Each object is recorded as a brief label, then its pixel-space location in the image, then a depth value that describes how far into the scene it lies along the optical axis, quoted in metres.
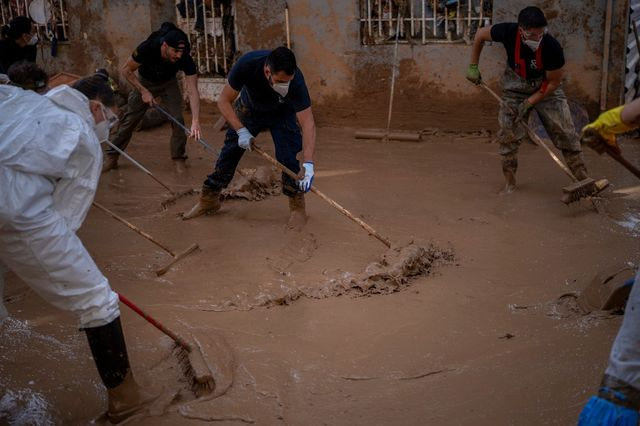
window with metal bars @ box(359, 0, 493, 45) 8.54
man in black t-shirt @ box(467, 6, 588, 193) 5.98
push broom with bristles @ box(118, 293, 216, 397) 3.63
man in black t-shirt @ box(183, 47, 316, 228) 5.43
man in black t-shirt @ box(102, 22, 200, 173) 7.06
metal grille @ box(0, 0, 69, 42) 10.65
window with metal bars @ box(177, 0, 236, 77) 9.71
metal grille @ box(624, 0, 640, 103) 7.87
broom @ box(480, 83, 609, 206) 5.85
